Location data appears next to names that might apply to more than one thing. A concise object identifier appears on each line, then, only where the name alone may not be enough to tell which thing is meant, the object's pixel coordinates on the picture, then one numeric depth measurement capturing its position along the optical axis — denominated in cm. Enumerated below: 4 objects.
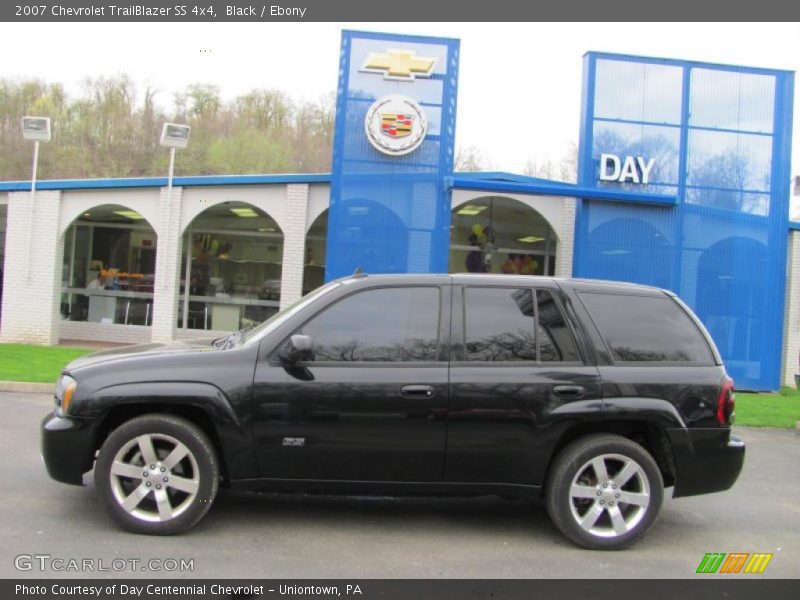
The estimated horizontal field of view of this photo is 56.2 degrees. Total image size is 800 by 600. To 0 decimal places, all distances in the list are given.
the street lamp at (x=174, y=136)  1520
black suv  478
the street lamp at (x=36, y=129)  1539
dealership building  1364
